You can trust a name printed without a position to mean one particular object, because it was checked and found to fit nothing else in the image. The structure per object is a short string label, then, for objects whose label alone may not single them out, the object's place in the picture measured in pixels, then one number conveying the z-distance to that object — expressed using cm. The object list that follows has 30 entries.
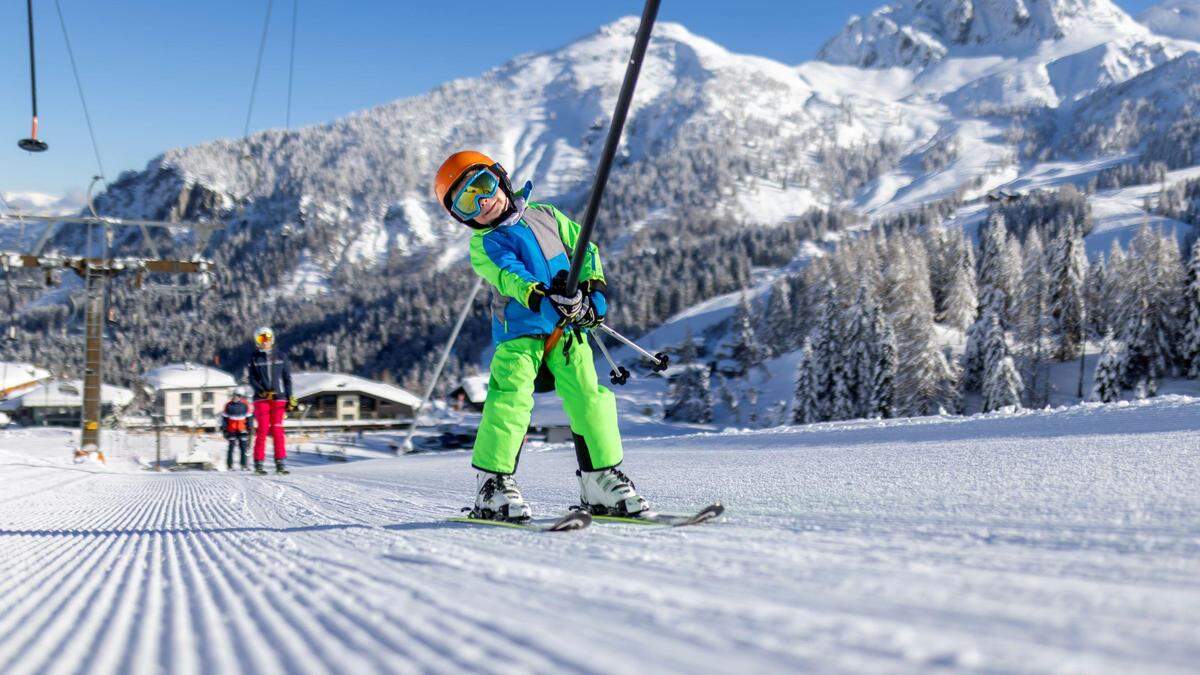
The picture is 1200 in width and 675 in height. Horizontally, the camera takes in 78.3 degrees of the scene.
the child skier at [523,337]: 303
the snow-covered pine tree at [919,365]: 3775
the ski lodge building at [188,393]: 6806
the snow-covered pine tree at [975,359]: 4322
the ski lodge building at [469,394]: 7750
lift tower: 1706
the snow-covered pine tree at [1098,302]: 5244
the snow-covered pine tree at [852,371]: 3884
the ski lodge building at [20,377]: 7262
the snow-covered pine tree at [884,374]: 3747
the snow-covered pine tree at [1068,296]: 5066
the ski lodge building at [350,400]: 7350
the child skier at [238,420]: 1312
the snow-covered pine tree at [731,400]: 6269
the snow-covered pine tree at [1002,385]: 3591
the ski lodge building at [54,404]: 6519
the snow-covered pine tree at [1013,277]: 5009
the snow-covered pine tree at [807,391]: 3909
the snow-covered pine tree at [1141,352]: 3841
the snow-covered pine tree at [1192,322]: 3741
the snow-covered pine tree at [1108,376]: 3612
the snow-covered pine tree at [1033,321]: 4362
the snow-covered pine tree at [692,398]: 6147
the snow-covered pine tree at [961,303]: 5331
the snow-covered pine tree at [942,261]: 6059
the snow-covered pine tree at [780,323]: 8088
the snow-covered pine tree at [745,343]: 7969
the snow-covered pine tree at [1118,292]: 4306
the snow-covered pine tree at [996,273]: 4759
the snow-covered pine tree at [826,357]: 3912
